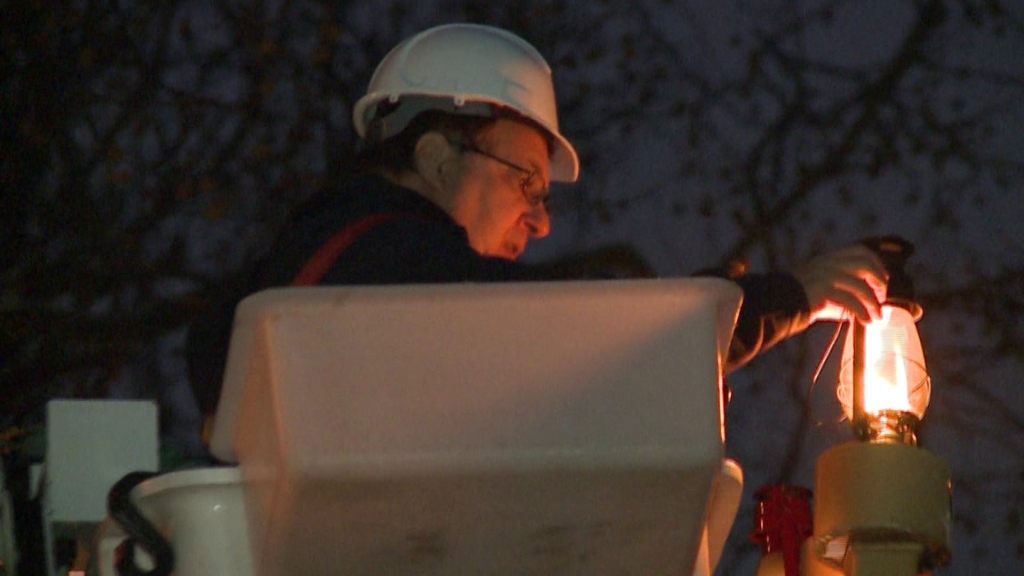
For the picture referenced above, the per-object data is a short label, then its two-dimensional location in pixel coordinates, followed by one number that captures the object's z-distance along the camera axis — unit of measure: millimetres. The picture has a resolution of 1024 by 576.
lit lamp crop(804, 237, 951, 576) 6957
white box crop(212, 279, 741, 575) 5242
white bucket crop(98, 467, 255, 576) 5762
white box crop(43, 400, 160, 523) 8102
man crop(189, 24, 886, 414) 6090
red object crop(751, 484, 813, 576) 7973
